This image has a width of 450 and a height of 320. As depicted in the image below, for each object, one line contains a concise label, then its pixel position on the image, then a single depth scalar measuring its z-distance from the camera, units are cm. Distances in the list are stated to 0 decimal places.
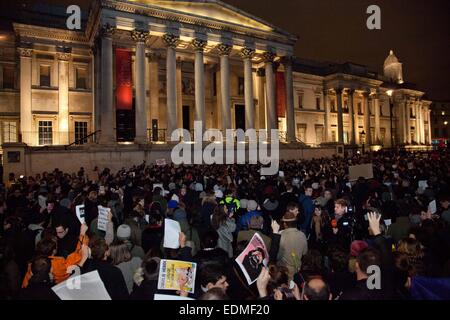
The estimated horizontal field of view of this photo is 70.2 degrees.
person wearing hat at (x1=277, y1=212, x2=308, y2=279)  518
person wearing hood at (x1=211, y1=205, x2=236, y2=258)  608
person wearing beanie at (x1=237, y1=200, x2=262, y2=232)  666
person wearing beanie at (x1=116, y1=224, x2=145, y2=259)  508
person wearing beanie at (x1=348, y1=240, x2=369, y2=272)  409
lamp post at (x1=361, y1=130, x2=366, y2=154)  4826
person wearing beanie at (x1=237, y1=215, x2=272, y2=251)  533
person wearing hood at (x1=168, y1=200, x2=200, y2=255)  602
